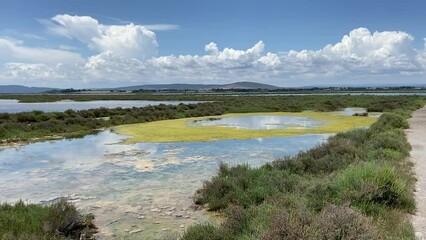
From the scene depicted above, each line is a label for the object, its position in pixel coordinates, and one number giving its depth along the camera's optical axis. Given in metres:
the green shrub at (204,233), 7.14
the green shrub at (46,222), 7.74
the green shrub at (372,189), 7.59
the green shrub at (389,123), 23.23
